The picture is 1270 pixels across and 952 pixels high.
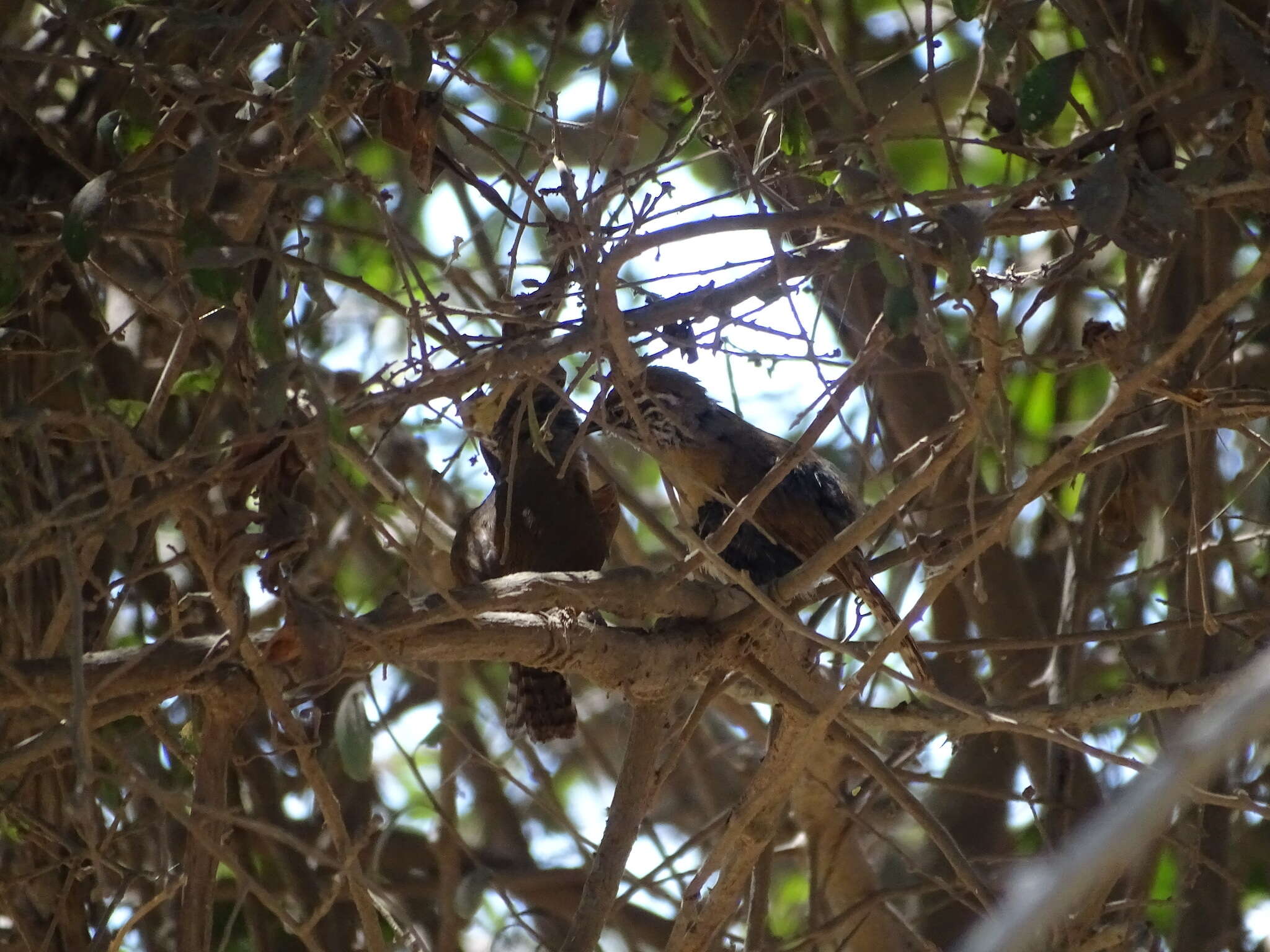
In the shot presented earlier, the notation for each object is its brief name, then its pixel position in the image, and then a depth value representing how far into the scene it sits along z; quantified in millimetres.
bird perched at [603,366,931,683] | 9187
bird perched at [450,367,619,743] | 8359
